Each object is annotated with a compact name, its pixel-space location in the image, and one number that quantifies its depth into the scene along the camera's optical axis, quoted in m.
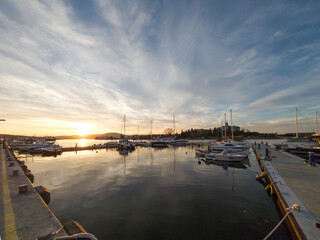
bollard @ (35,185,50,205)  8.52
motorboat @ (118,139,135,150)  62.62
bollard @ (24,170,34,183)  13.02
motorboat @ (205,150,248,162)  29.08
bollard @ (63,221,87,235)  5.05
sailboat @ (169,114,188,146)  97.07
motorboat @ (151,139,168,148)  85.94
